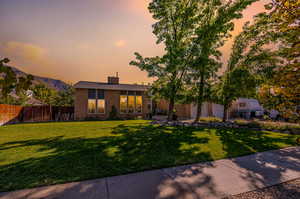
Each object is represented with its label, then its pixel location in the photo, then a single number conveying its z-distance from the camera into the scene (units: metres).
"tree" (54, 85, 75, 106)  29.69
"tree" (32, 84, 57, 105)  27.22
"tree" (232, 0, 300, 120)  2.84
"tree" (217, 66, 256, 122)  10.16
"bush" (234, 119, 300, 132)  9.08
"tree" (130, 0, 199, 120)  10.30
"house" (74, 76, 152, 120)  15.94
